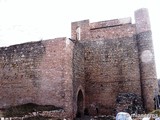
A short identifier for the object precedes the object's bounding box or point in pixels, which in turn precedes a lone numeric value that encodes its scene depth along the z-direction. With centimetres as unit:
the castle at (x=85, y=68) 944
